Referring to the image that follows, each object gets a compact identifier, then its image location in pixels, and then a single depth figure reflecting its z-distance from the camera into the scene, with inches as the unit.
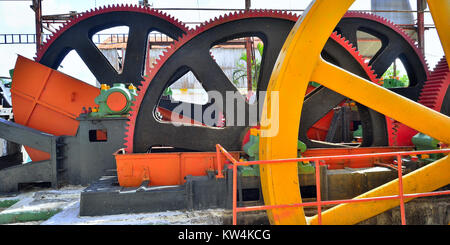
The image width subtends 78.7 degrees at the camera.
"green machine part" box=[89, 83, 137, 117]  173.0
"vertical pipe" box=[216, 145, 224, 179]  127.7
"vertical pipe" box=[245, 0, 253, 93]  456.1
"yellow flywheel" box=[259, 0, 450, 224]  98.4
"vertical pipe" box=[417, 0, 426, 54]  428.8
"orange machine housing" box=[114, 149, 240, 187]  146.7
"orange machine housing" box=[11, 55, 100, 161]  209.8
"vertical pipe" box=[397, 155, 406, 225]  94.4
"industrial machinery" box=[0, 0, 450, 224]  100.3
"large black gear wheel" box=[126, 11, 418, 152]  157.8
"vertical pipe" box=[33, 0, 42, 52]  378.0
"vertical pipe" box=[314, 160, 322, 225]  91.3
